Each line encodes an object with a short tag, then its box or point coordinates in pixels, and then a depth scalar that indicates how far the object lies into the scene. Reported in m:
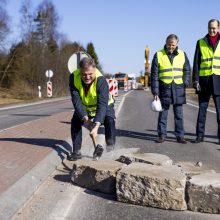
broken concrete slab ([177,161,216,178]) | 3.69
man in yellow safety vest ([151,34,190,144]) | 5.81
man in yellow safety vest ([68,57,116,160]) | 4.30
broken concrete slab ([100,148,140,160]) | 4.68
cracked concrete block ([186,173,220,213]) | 3.08
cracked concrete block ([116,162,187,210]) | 3.14
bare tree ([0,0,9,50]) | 30.48
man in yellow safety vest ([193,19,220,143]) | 5.64
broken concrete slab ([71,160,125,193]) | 3.54
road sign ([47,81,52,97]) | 27.42
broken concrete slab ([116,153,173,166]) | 3.97
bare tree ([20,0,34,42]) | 42.00
